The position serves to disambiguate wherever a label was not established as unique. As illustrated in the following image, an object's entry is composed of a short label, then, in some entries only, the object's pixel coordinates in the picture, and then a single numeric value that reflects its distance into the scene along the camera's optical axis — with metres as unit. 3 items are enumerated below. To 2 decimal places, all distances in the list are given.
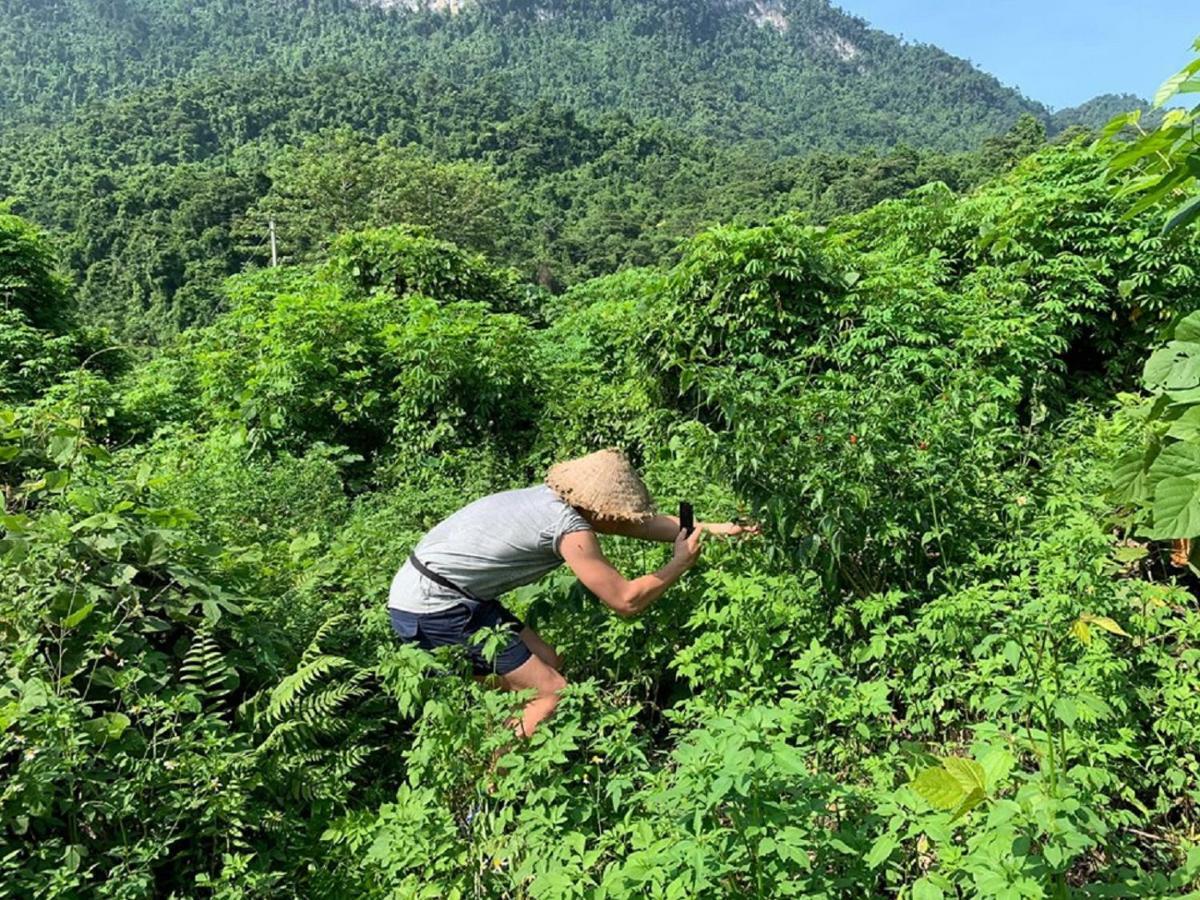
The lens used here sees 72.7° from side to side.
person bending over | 2.66
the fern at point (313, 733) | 2.68
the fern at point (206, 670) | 2.72
